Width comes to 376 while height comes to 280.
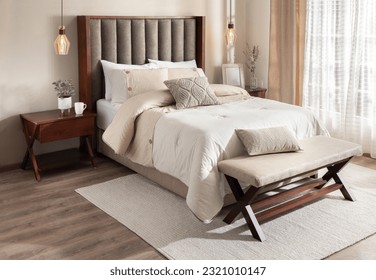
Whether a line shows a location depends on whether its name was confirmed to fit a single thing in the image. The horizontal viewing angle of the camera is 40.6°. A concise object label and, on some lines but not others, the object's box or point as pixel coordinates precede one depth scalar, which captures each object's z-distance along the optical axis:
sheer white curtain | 4.84
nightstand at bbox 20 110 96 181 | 4.24
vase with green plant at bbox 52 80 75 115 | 4.44
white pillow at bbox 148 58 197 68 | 5.10
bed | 3.45
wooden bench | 3.18
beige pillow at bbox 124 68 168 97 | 4.59
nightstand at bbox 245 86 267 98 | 5.64
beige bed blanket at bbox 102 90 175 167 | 4.01
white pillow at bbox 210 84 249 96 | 4.70
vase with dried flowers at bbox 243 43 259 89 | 5.89
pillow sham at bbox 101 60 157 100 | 4.68
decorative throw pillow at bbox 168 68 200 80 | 4.88
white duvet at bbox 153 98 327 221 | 3.34
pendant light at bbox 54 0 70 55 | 4.36
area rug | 3.08
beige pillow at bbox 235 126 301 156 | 3.47
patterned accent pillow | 4.27
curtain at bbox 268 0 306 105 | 5.42
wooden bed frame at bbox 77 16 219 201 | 4.66
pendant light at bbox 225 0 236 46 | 5.43
